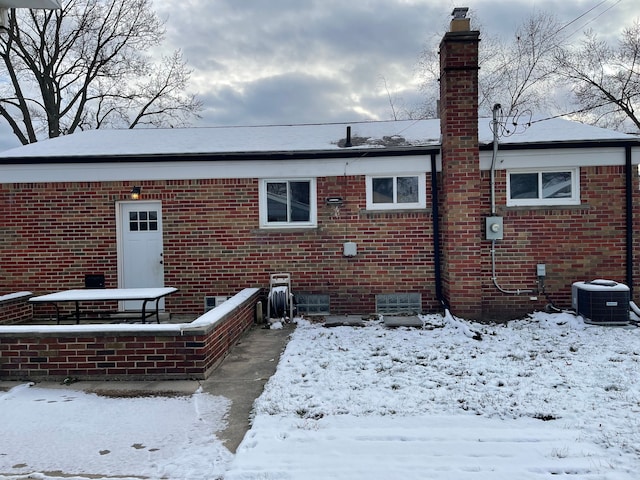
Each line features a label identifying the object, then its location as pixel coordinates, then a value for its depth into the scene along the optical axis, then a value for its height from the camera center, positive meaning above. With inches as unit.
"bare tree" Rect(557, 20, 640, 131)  826.2 +271.6
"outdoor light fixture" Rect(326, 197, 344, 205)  334.0 +24.2
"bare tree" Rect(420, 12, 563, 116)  929.5 +325.7
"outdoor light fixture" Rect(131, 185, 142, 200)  337.4 +33.5
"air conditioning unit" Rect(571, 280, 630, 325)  290.2 -50.1
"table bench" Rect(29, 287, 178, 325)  253.0 -35.1
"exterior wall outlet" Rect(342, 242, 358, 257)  334.0 -12.4
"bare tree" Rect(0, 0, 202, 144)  853.2 +349.7
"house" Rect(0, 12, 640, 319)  325.1 +9.5
